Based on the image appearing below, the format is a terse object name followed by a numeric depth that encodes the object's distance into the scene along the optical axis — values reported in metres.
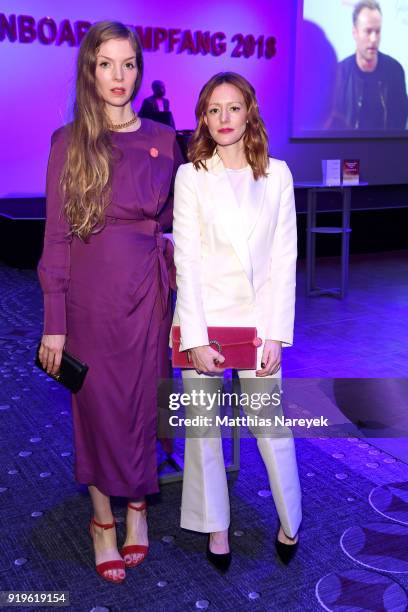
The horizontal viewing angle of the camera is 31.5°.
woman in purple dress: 1.97
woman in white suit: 2.01
